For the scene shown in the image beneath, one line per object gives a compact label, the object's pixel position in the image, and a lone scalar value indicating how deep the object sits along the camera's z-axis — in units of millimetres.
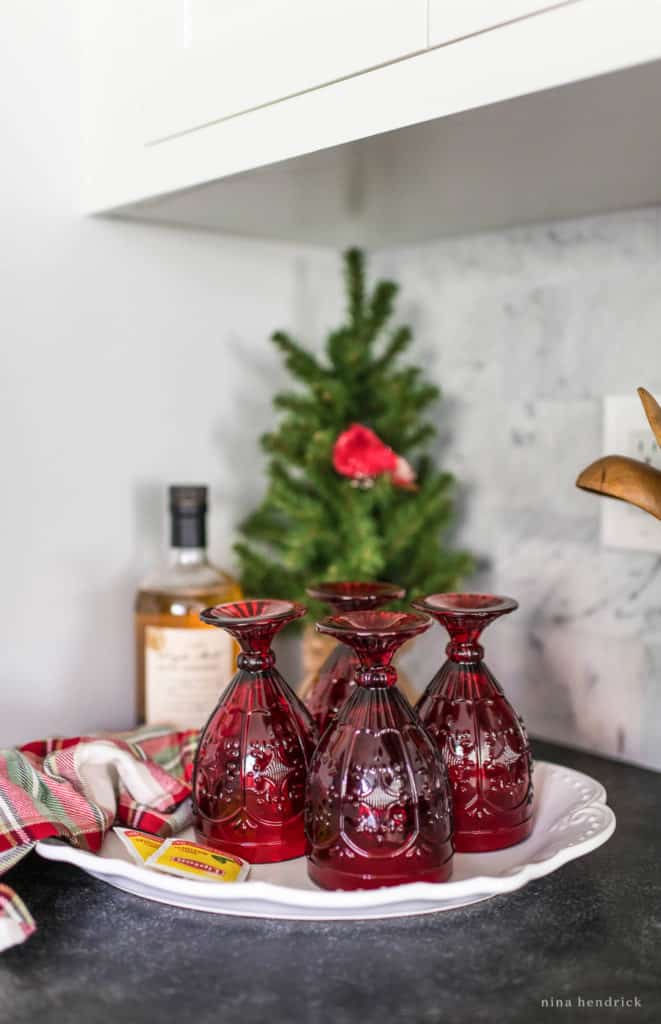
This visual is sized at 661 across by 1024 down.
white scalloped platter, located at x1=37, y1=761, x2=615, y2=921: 642
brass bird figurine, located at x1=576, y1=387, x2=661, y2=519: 804
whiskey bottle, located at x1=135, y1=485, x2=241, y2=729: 996
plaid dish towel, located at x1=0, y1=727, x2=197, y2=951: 720
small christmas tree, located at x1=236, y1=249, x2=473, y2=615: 1039
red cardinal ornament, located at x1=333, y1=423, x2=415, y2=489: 1031
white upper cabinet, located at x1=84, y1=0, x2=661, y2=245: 625
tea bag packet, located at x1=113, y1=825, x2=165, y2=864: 730
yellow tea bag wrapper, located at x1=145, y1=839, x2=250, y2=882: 694
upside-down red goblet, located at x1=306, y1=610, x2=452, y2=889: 658
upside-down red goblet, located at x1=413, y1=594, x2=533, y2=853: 746
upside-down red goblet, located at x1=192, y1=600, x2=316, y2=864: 729
